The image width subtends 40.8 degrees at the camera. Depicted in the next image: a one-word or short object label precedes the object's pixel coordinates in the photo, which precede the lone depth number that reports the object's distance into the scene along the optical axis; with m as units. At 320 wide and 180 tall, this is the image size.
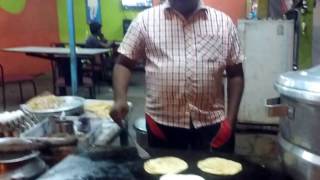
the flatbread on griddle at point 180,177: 1.41
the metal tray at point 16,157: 1.53
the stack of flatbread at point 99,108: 2.55
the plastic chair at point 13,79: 5.77
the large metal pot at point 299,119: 1.10
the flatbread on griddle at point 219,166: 1.44
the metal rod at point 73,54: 3.48
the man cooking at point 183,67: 1.85
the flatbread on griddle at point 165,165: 1.46
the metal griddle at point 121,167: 1.38
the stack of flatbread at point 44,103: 2.43
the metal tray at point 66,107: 2.33
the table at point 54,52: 5.81
